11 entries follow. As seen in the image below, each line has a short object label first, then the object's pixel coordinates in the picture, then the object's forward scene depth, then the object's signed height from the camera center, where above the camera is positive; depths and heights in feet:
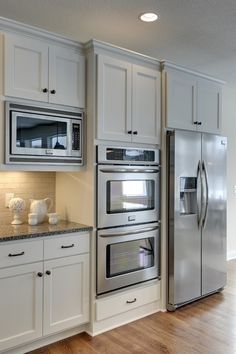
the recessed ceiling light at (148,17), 9.02 +4.47
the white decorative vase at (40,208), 9.54 -0.90
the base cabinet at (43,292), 7.78 -2.92
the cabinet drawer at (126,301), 9.34 -3.70
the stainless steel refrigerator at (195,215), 10.85 -1.29
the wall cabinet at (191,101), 10.96 +2.74
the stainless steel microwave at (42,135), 8.14 +1.10
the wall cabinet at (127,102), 9.36 +2.29
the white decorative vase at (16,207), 9.20 -0.85
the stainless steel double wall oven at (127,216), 9.33 -1.15
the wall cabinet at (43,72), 8.12 +2.76
